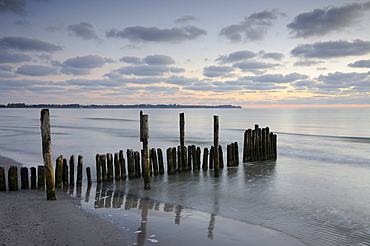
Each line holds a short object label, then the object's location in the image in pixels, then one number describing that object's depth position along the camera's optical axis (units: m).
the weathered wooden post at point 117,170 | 11.85
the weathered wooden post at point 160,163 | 12.96
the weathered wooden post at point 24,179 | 9.95
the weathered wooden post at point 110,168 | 11.66
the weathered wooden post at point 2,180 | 9.67
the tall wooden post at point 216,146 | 13.17
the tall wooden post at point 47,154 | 8.57
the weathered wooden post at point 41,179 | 10.05
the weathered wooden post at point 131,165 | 12.12
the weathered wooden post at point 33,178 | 10.07
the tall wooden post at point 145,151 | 10.38
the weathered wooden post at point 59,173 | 10.42
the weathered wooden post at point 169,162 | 13.14
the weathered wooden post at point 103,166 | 11.54
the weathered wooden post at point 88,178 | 11.23
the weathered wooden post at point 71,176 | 10.88
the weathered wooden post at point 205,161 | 14.40
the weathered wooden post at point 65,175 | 10.70
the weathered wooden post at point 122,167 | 11.89
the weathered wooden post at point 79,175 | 10.88
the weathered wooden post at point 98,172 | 11.53
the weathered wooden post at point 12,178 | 9.70
